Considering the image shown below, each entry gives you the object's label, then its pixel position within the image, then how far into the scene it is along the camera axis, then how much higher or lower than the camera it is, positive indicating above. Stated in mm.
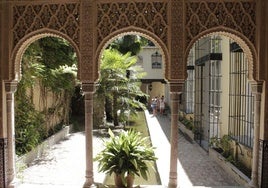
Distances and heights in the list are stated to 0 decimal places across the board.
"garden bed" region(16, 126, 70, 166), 8227 -1667
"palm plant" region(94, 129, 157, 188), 5500 -1138
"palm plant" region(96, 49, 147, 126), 13945 +156
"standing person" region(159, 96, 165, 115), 21197 -1093
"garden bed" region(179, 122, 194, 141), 12475 -1707
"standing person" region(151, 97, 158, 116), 19919 -1072
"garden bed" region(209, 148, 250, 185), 6609 -1751
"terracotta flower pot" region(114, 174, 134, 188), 5530 -1502
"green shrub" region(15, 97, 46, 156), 8555 -1004
